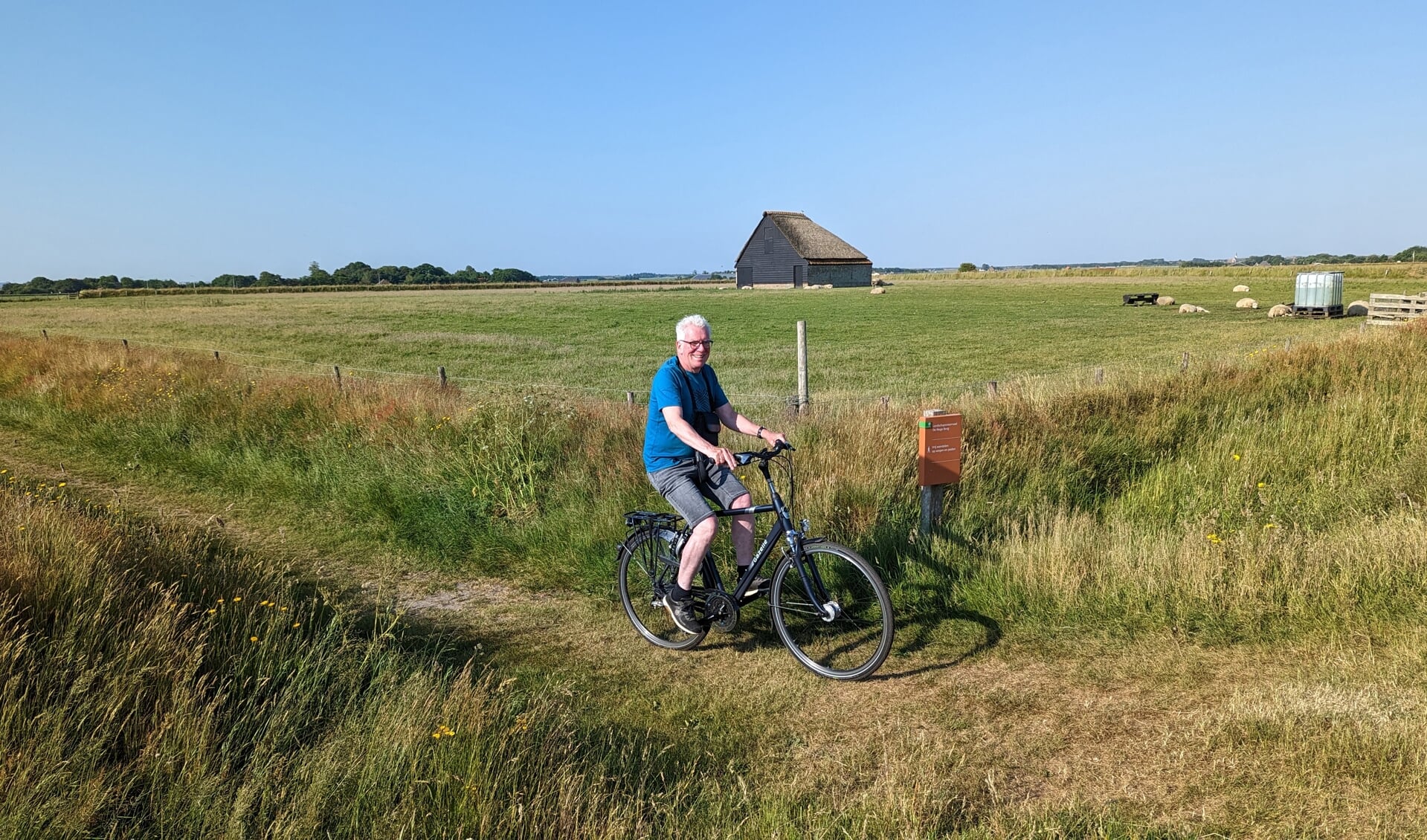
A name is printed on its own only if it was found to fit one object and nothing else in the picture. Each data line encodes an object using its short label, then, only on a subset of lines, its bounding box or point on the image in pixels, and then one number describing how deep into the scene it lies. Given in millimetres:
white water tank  31094
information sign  6293
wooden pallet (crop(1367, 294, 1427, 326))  25094
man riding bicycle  4969
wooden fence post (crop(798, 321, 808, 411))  9781
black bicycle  5027
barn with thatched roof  77188
